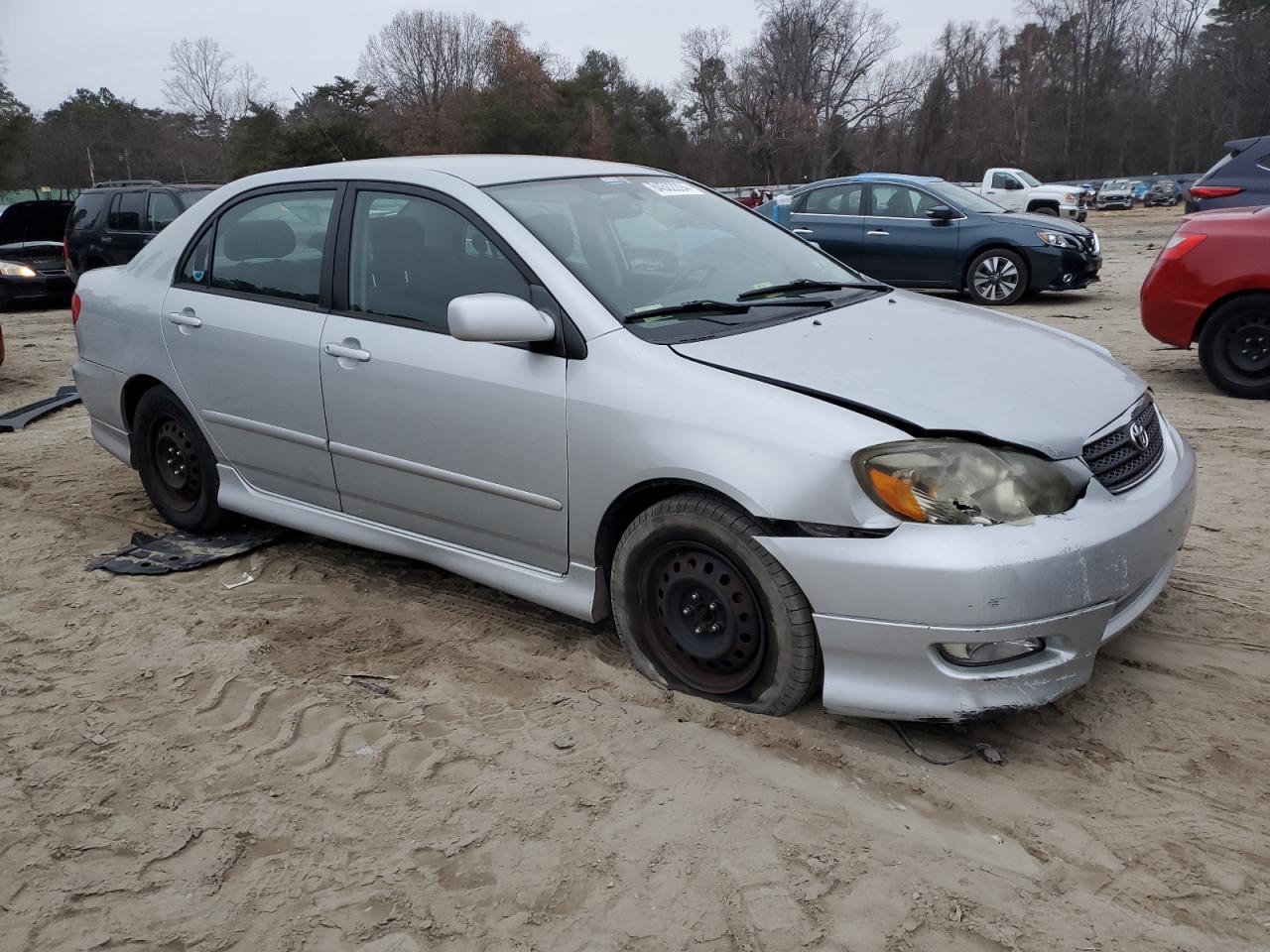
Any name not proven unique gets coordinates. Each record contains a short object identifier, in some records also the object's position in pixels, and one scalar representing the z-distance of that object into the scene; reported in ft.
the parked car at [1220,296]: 21.89
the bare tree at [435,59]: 244.83
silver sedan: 9.02
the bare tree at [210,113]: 211.00
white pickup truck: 79.15
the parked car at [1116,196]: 127.44
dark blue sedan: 38.73
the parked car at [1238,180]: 31.51
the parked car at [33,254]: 47.52
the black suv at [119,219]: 44.47
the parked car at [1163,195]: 131.44
